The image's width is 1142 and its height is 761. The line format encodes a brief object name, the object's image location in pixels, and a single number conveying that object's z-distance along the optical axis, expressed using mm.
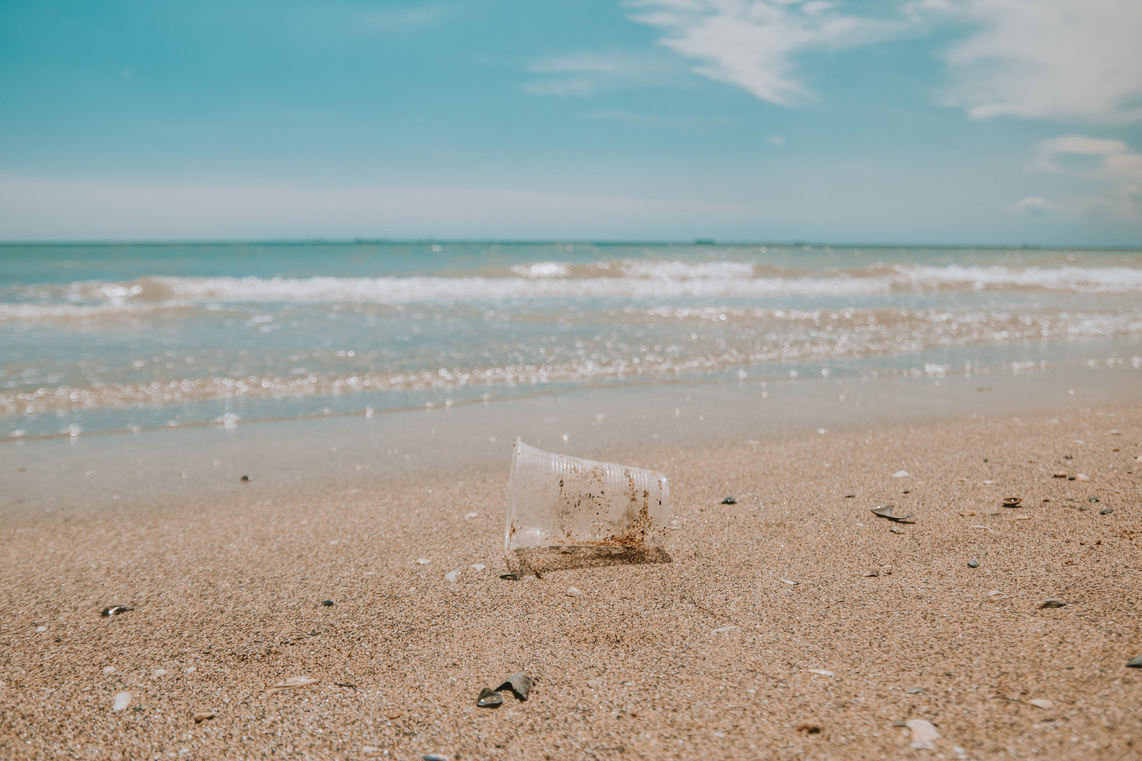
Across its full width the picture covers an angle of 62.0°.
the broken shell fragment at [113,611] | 495
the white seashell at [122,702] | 418
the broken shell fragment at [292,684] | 428
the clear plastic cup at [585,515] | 539
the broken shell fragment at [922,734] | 371
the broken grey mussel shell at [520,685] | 417
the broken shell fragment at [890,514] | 584
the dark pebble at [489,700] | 413
